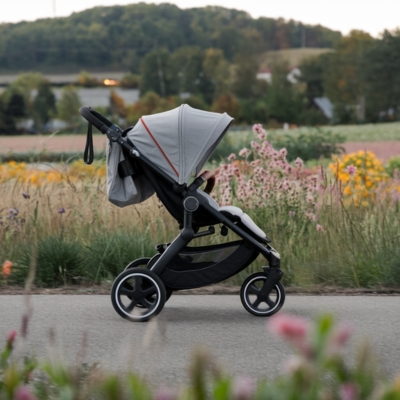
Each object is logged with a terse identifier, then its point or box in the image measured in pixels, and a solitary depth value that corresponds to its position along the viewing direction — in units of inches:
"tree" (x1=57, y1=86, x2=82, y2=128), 5480.0
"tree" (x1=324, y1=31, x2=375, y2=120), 5931.2
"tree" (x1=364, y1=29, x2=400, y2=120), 5336.4
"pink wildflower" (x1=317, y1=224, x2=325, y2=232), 459.1
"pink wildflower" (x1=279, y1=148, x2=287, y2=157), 470.6
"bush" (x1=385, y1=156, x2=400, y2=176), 1014.7
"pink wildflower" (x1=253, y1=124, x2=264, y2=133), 474.5
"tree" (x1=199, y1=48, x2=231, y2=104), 6123.9
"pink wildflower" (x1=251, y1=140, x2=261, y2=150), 473.2
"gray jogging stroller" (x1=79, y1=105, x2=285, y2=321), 328.1
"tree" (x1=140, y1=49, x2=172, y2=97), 5910.6
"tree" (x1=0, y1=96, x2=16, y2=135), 4597.3
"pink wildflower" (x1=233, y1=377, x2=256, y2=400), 103.1
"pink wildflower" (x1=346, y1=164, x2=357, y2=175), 471.1
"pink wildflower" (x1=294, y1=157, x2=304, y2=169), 477.0
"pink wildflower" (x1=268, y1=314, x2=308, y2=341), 97.0
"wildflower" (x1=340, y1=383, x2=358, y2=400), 104.9
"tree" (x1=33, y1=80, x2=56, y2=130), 5414.3
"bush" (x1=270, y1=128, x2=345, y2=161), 1164.9
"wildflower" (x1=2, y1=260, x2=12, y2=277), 234.1
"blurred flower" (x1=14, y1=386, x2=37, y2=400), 108.2
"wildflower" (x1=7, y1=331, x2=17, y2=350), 151.9
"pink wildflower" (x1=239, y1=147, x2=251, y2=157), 477.7
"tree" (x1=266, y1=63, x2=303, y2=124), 5672.7
